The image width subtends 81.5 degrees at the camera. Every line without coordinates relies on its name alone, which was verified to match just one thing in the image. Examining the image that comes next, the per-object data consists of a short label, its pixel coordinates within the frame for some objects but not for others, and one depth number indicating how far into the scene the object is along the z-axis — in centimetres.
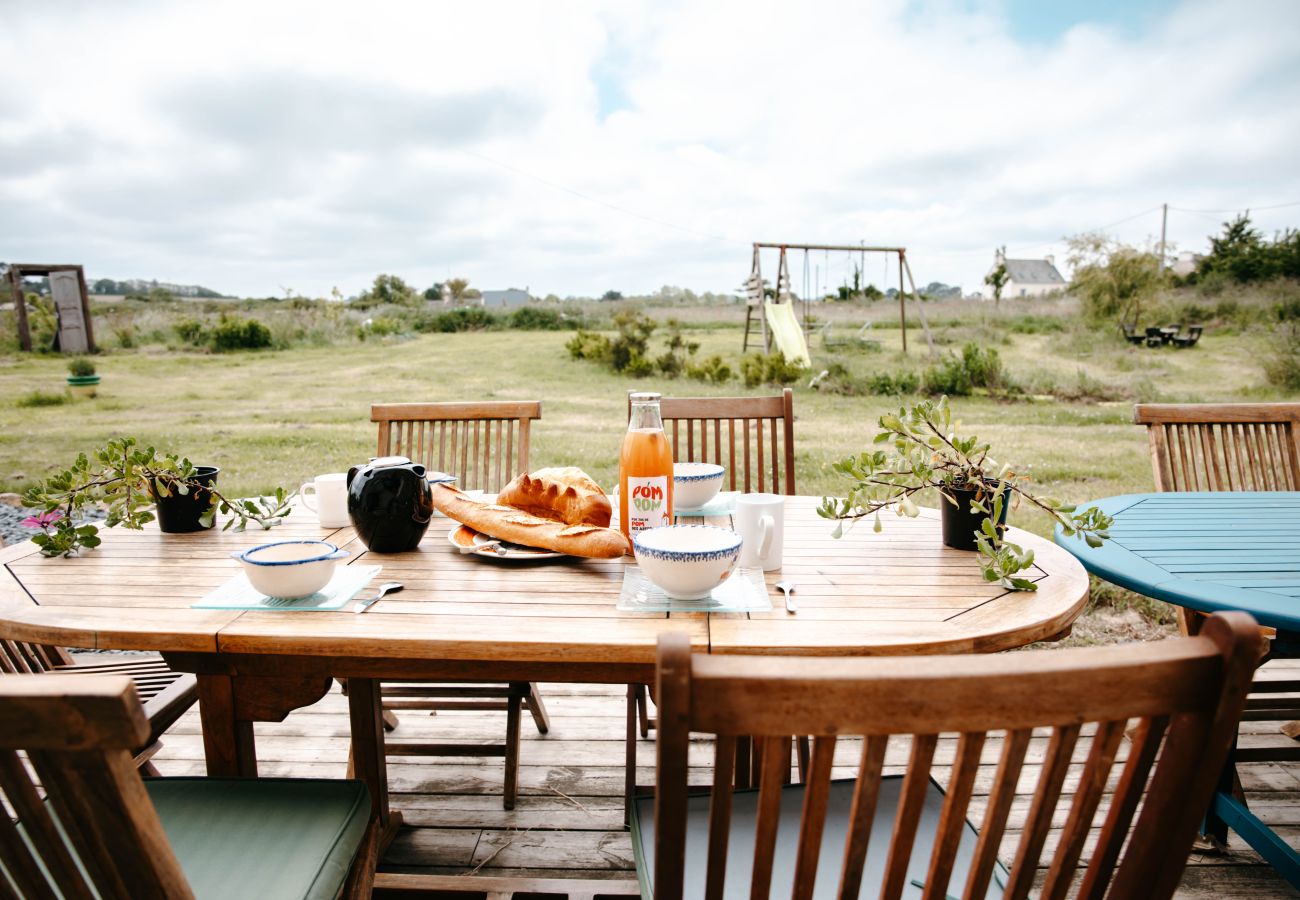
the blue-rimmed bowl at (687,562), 112
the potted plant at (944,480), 131
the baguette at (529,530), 134
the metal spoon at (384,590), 117
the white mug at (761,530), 131
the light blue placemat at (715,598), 114
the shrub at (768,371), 798
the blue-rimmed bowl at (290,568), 115
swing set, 815
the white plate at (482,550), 139
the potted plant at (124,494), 145
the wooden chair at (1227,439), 221
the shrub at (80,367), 677
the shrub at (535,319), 1112
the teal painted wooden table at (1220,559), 133
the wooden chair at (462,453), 202
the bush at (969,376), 780
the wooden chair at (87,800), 56
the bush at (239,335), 870
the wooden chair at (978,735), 55
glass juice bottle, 133
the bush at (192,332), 841
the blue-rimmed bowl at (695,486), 164
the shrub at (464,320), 1084
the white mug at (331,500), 162
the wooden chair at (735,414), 218
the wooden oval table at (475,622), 104
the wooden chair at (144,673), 141
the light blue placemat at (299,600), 116
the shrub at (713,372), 809
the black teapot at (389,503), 139
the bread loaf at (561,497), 146
